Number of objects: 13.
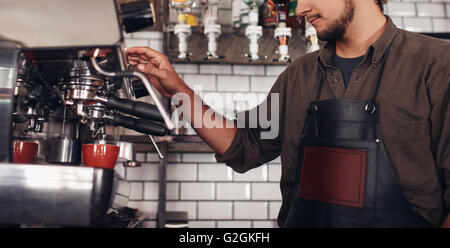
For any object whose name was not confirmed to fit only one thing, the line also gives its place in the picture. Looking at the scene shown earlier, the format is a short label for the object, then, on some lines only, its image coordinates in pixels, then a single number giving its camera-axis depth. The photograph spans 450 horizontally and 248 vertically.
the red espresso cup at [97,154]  0.84
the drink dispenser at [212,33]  1.77
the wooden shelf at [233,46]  1.87
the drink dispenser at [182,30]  1.79
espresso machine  0.60
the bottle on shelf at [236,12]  2.04
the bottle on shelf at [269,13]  1.91
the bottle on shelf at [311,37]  1.82
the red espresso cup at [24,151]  0.80
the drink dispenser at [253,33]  1.76
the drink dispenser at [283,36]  1.79
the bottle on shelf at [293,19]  2.10
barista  0.93
